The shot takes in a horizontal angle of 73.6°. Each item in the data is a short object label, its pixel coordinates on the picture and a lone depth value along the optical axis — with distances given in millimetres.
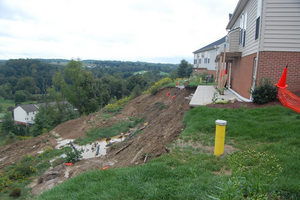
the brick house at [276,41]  8062
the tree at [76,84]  37966
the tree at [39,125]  26594
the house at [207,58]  29148
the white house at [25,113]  53656
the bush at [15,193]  8203
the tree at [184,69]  42562
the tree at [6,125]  38156
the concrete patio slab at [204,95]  9867
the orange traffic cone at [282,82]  7647
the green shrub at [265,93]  8039
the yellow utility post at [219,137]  4730
